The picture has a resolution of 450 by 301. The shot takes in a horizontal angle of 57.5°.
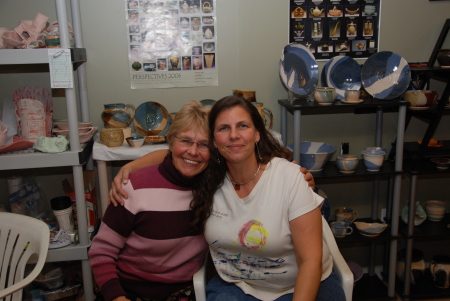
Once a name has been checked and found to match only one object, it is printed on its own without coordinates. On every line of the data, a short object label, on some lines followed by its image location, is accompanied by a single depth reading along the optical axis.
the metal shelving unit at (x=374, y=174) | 2.08
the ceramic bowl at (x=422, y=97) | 2.18
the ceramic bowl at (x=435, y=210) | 2.42
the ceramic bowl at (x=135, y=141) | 1.97
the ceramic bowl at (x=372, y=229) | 2.28
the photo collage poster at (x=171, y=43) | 2.21
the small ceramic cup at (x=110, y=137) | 1.96
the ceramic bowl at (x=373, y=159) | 2.19
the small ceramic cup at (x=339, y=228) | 2.29
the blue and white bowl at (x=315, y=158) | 2.15
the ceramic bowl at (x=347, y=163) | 2.16
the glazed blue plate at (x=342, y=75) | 2.29
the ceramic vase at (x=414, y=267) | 2.42
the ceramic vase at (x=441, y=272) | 2.38
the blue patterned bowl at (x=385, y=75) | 2.17
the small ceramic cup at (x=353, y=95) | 2.10
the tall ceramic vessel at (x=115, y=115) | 2.11
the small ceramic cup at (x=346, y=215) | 2.37
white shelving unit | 1.64
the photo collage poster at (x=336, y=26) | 2.30
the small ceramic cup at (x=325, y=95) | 2.11
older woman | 1.47
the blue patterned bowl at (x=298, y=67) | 2.19
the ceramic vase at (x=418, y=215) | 2.39
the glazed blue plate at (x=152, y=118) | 2.15
